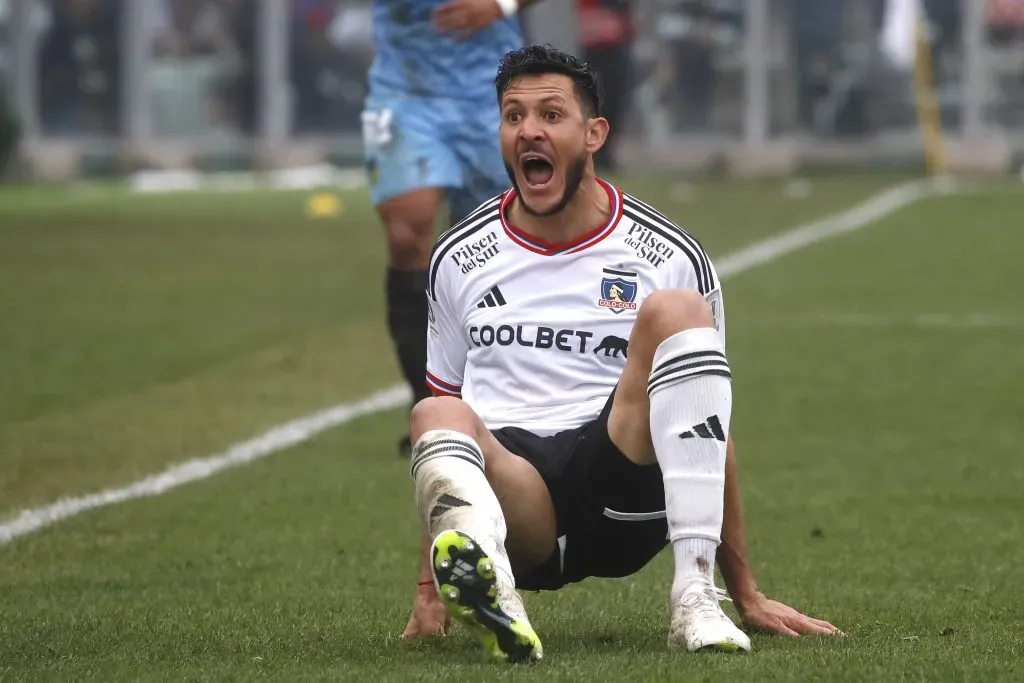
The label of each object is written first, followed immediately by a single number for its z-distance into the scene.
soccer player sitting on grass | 8.88
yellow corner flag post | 60.72
